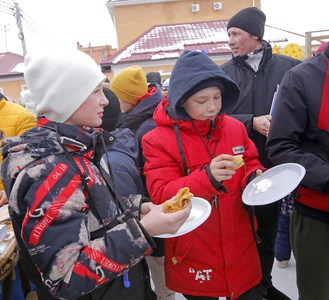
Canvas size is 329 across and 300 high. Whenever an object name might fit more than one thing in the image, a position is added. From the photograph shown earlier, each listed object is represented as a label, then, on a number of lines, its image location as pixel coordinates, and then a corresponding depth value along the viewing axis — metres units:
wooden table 1.80
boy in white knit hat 1.05
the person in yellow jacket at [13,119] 3.15
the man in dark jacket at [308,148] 1.83
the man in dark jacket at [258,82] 2.59
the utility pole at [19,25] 17.22
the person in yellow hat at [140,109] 2.68
